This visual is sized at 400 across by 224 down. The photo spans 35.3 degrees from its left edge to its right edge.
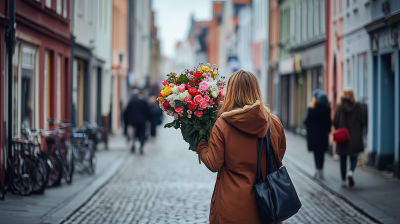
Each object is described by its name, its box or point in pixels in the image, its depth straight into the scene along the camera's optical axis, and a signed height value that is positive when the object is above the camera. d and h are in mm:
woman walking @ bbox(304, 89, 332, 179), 12281 -242
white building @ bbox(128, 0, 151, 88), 43781 +5743
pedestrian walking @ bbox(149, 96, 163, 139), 25916 -298
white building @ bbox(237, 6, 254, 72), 51700 +6520
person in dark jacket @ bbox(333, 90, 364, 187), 11203 -258
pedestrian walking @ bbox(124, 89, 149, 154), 19797 -170
